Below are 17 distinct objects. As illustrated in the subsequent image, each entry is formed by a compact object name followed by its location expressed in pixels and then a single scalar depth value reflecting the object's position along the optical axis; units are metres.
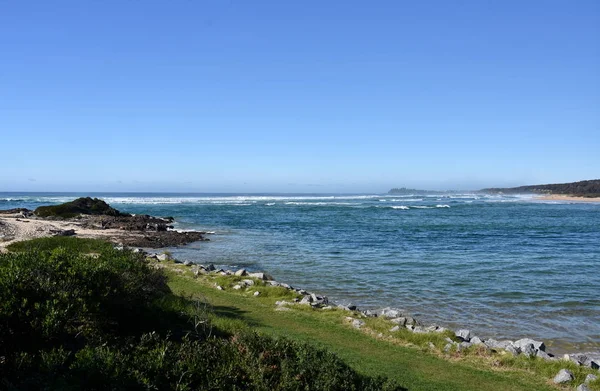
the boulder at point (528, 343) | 10.59
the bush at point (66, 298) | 6.02
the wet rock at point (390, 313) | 13.02
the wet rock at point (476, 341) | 10.73
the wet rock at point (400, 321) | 12.17
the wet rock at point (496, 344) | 10.57
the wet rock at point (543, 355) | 9.87
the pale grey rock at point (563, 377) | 8.66
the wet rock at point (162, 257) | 22.37
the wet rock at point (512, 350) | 10.03
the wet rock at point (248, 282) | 16.50
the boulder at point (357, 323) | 11.84
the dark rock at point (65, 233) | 28.44
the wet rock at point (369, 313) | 13.20
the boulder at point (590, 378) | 8.58
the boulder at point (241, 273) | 18.47
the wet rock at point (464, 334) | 11.26
